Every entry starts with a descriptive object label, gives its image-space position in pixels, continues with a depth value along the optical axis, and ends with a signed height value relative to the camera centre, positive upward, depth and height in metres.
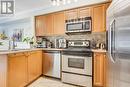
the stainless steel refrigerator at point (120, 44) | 0.66 -0.01
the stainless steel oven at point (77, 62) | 1.66 -0.52
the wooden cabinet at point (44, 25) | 2.32 +0.67
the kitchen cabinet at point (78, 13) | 1.90 +0.92
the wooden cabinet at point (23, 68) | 1.33 -0.61
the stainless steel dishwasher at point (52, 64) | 2.00 -0.65
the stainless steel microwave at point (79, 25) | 1.87 +0.55
